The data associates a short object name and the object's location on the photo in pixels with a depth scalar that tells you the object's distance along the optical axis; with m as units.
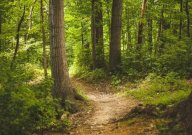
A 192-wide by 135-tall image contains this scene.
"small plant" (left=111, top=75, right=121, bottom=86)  16.59
